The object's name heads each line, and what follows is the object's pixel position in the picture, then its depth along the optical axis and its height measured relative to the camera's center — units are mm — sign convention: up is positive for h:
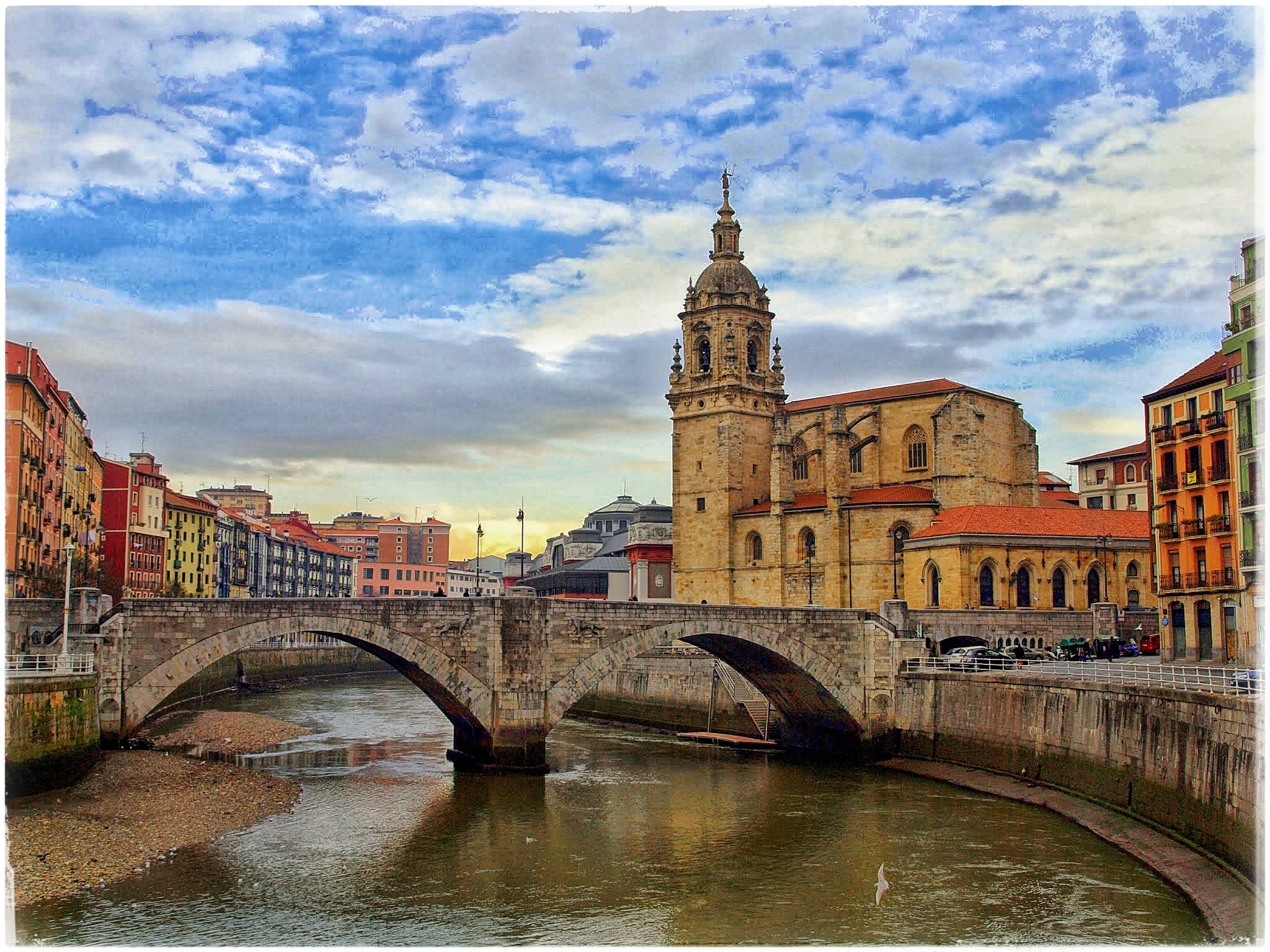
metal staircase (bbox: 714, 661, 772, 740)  58125 -4546
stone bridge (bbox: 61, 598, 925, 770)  40812 -1784
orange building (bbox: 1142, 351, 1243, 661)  47531 +2979
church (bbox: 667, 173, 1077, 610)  79312 +8642
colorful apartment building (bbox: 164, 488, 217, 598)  103812 +4684
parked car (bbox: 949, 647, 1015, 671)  48094 -2417
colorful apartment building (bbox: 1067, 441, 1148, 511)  96375 +8992
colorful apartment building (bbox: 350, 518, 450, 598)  180625 +6101
